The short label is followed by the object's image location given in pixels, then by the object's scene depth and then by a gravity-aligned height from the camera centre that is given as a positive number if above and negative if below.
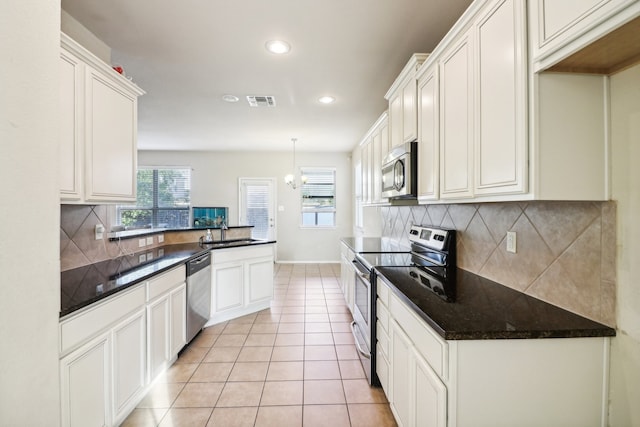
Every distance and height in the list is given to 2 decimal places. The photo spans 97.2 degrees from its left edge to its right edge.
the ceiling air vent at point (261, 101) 3.45 +1.42
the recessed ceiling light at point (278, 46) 2.29 +1.39
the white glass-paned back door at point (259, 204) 6.87 +0.23
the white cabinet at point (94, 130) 1.56 +0.53
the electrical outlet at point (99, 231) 2.25 -0.15
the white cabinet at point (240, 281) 3.17 -0.81
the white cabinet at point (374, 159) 3.09 +0.69
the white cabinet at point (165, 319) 1.99 -0.83
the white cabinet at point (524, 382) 1.03 -0.62
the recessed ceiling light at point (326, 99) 3.48 +1.44
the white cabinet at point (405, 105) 2.10 +0.91
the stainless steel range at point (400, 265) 1.94 -0.41
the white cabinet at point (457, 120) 1.43 +0.51
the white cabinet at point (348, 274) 3.05 -0.72
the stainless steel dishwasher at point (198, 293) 2.61 -0.80
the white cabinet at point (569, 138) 1.03 +0.28
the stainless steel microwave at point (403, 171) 2.12 +0.34
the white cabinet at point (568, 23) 0.75 +0.57
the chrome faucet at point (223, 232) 3.70 -0.25
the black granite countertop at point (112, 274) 1.41 -0.41
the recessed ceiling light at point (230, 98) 3.44 +1.43
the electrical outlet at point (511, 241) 1.53 -0.15
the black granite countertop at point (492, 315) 1.02 -0.41
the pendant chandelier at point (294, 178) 5.89 +0.77
